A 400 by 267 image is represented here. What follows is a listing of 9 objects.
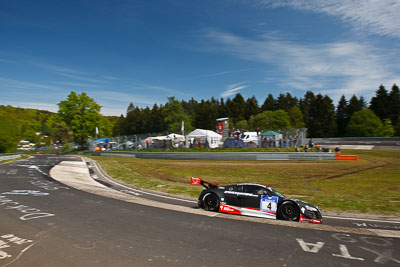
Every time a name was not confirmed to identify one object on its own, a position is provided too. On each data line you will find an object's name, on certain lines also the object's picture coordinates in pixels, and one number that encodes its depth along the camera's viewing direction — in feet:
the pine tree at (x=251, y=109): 292.40
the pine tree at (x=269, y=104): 307.58
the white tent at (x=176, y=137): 122.93
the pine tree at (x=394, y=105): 237.04
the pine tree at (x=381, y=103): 240.73
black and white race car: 26.73
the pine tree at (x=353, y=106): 259.39
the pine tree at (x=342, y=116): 265.95
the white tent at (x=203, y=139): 109.70
